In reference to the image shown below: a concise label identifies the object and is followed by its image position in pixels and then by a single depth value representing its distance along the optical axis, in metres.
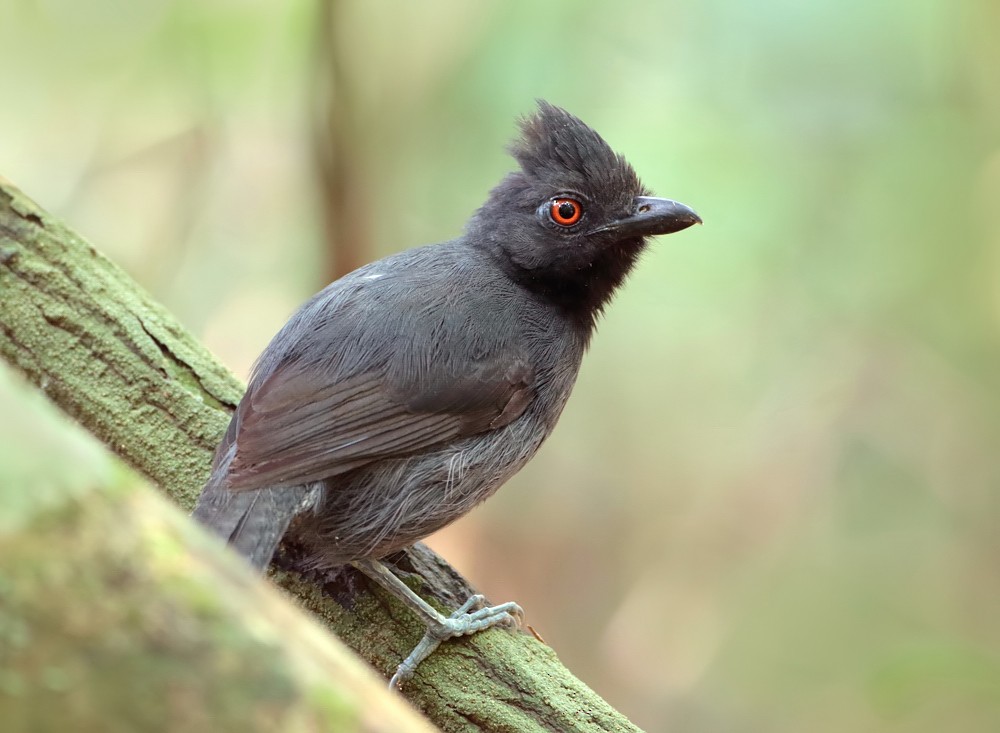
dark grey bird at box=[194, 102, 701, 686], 5.73
